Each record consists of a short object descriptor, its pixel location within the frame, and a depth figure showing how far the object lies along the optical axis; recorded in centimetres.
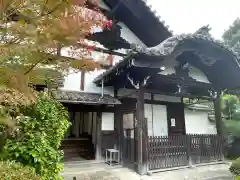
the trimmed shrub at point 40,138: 345
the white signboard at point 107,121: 759
